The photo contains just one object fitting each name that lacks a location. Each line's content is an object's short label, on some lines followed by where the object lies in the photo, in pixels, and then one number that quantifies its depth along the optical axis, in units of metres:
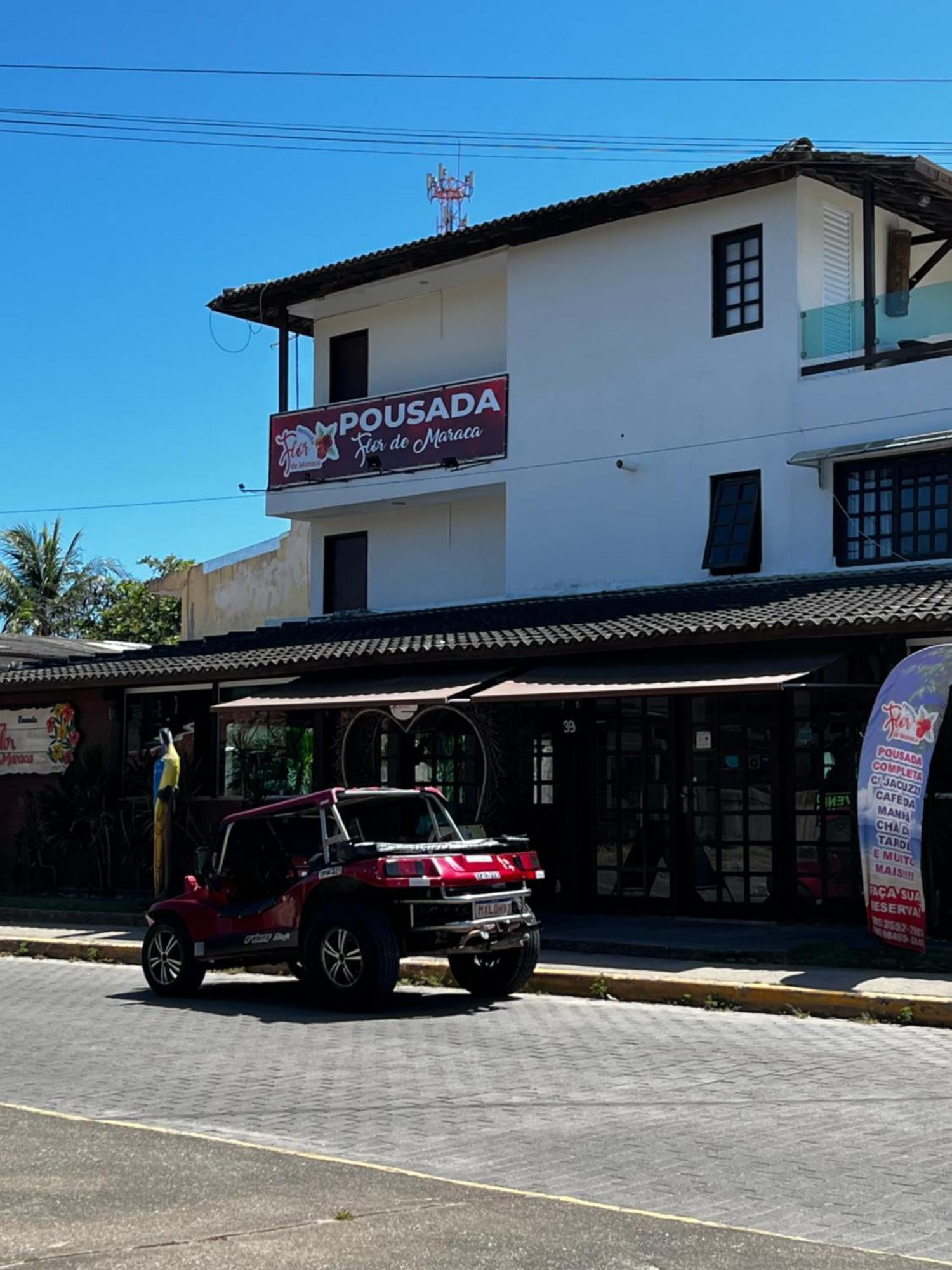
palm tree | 57.31
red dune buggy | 12.12
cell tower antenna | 39.12
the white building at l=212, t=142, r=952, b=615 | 21.02
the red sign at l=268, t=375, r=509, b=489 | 25.14
